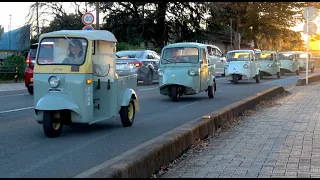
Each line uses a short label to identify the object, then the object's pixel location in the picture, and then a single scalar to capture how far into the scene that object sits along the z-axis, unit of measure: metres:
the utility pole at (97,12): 26.40
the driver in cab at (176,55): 15.86
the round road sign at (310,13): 21.92
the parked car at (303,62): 43.17
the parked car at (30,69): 17.75
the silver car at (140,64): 22.80
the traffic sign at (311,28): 21.97
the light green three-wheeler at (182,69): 15.48
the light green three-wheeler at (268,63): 32.75
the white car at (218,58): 27.20
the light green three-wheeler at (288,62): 39.09
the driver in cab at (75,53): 9.02
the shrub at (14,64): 26.33
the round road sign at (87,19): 20.36
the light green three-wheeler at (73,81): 8.83
